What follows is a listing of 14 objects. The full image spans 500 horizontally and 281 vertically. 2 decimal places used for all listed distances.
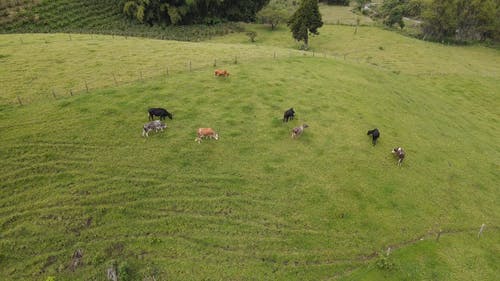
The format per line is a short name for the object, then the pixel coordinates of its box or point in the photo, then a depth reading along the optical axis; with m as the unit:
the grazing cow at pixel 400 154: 22.19
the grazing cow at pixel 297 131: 22.94
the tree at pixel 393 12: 74.94
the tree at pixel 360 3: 98.50
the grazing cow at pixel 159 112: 22.05
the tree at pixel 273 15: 70.60
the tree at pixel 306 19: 53.69
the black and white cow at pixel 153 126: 21.19
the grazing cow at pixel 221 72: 29.72
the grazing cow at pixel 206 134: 21.36
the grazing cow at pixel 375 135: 23.55
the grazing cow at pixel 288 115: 24.28
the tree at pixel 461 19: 64.38
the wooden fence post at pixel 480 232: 18.19
